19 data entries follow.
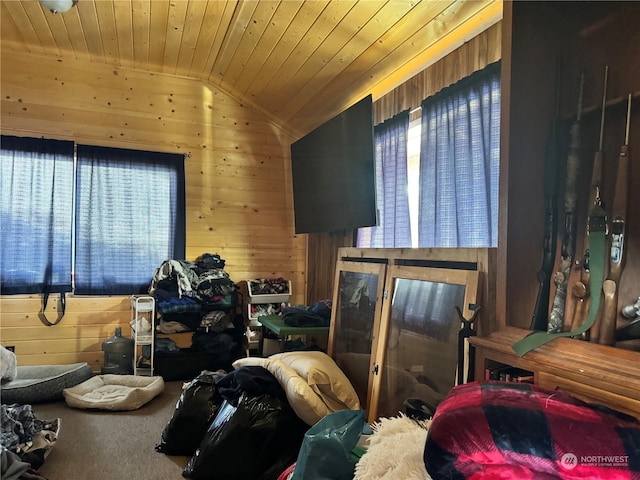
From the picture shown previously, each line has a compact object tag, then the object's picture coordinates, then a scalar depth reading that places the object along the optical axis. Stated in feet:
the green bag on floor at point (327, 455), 4.42
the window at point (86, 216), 11.92
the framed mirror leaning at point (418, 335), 5.56
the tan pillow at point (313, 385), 6.47
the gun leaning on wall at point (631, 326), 3.74
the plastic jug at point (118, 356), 11.98
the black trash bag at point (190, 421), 7.54
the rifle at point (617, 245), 3.78
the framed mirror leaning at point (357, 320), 7.34
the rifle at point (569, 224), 4.28
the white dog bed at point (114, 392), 9.81
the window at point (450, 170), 7.03
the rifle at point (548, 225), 4.41
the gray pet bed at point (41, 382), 9.94
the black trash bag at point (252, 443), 6.48
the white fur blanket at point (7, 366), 9.71
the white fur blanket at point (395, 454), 3.13
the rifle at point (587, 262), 4.09
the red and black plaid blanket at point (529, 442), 2.35
